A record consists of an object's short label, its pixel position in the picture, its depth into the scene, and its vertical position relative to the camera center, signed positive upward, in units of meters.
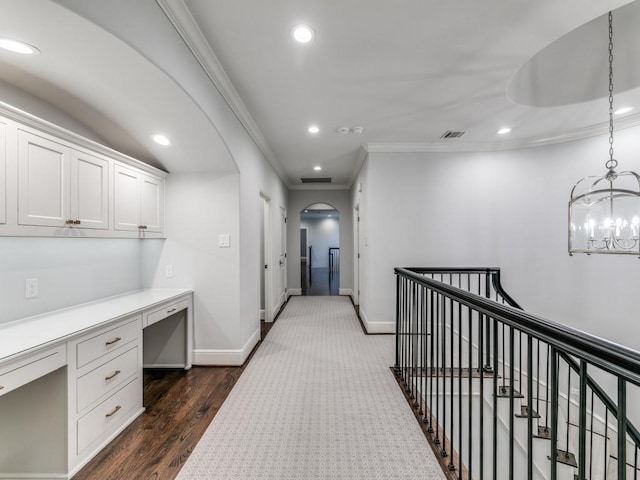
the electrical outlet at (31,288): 1.84 -0.31
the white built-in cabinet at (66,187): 1.54 +0.36
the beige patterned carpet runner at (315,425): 1.62 -1.30
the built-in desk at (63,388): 1.45 -0.87
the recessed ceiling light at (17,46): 1.37 +0.97
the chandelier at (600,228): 2.06 +0.10
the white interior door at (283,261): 5.55 -0.42
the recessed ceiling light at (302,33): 1.81 +1.36
